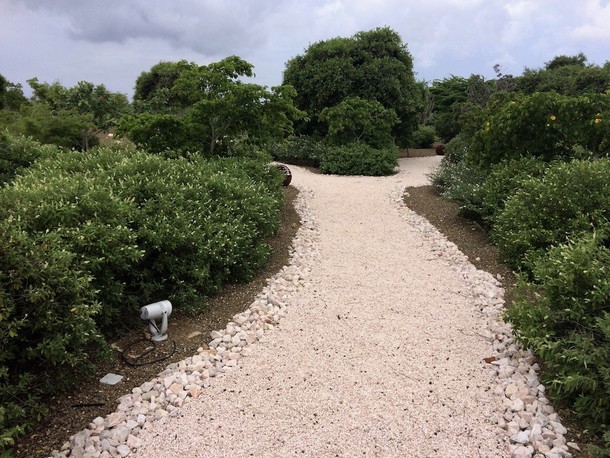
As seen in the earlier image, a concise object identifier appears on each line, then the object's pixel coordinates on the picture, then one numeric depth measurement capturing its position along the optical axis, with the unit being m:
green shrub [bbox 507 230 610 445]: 2.55
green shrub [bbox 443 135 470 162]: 11.46
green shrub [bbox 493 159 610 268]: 4.51
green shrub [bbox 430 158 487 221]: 6.91
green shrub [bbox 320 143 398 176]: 13.07
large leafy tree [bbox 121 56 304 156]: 7.16
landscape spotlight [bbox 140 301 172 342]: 3.51
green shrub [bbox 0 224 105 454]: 2.43
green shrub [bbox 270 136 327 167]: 14.94
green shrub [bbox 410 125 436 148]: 20.70
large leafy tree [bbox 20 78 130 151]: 9.51
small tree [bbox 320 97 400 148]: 13.64
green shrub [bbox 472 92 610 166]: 6.28
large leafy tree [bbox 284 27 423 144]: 14.98
